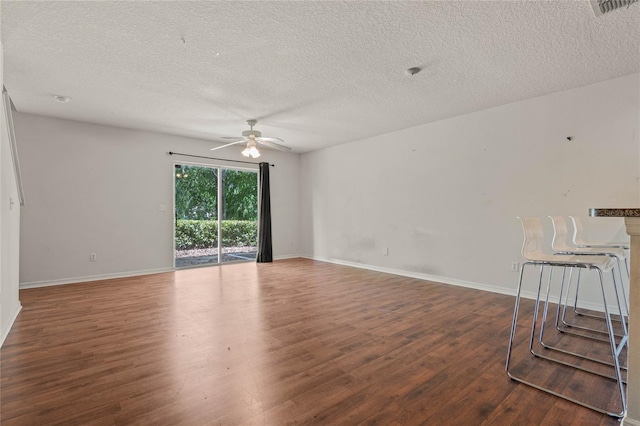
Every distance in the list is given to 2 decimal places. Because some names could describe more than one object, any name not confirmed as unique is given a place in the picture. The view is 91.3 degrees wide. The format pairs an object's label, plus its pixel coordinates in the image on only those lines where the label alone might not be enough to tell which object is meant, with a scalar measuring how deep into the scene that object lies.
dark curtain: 6.87
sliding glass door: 6.02
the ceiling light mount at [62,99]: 3.89
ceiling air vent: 2.15
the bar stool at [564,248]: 2.53
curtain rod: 5.84
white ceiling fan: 4.53
